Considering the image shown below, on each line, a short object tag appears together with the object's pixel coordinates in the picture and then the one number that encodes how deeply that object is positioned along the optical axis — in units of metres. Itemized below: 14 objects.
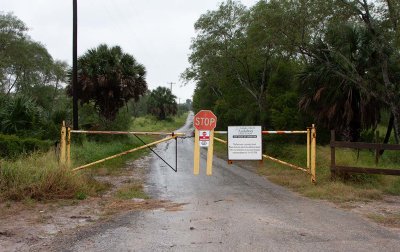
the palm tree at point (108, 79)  28.81
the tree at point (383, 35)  17.67
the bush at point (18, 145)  13.96
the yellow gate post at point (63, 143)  11.55
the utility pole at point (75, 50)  18.58
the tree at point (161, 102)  88.38
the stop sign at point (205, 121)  11.11
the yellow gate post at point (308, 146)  11.89
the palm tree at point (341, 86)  20.23
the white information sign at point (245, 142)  11.88
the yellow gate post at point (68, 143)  11.58
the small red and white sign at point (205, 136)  11.18
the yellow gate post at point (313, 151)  11.73
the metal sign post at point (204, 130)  11.13
